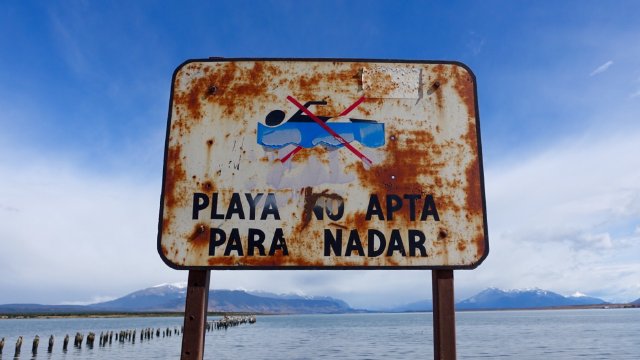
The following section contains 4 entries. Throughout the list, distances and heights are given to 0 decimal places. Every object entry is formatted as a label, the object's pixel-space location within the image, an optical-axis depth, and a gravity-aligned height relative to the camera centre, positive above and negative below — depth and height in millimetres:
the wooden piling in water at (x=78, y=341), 53997 -6181
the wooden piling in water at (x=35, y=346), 45075 -5670
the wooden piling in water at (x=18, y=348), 43000 -5603
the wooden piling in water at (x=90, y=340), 54081 -6103
